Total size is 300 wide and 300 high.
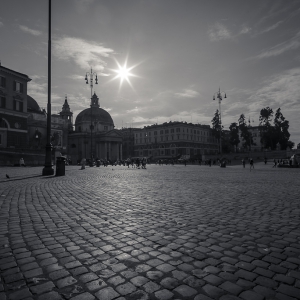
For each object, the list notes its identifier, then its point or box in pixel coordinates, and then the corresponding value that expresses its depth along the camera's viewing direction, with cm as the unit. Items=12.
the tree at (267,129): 7877
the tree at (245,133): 8775
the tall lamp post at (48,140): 1785
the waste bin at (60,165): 1850
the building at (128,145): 12369
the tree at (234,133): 9044
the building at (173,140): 10406
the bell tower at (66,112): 9631
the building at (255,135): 13265
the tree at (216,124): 9152
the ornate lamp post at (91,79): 3988
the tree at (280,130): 7819
